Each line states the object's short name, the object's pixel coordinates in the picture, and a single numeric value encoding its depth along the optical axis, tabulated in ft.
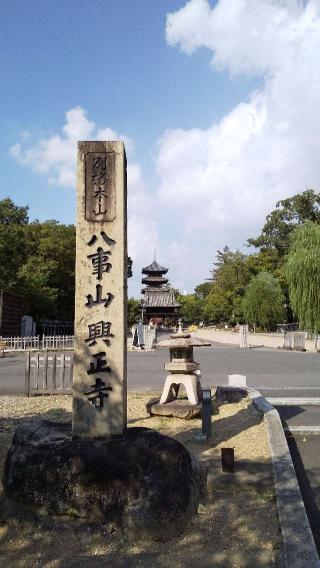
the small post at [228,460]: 15.53
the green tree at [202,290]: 269.85
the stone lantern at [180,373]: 25.49
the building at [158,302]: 188.24
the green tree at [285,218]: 140.87
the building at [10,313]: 89.61
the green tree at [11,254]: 98.07
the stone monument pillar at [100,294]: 14.33
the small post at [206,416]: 20.53
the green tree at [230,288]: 169.17
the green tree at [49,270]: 106.42
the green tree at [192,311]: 263.70
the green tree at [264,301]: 136.36
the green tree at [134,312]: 223.71
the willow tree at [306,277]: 87.61
